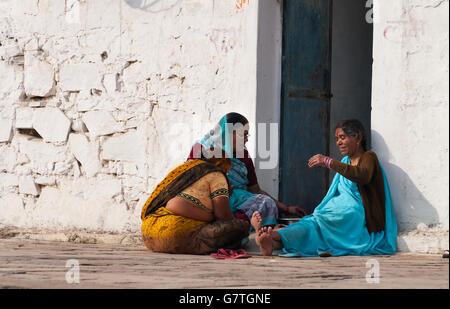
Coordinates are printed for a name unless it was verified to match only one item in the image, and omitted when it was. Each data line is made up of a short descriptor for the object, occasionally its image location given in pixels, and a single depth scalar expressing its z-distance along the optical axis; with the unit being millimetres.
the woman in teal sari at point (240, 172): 10883
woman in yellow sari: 10133
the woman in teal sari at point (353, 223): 10141
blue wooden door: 12531
